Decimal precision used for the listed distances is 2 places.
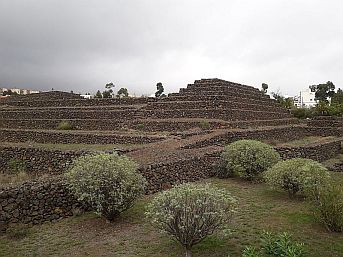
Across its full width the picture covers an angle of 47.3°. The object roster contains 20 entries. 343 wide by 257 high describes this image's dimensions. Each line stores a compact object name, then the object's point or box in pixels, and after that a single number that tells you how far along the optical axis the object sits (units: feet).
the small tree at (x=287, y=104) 155.21
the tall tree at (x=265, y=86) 222.28
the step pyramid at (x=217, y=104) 78.54
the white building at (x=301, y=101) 255.91
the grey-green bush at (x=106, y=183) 26.35
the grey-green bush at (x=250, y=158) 40.09
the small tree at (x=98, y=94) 193.94
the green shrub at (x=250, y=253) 18.34
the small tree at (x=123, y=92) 220.80
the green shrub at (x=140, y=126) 75.83
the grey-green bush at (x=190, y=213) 20.52
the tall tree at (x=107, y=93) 191.42
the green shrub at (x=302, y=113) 136.87
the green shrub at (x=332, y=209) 24.49
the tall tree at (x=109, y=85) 221.07
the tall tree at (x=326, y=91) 234.17
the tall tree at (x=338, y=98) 184.20
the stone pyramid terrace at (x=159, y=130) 39.42
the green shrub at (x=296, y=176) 31.89
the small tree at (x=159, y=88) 210.65
